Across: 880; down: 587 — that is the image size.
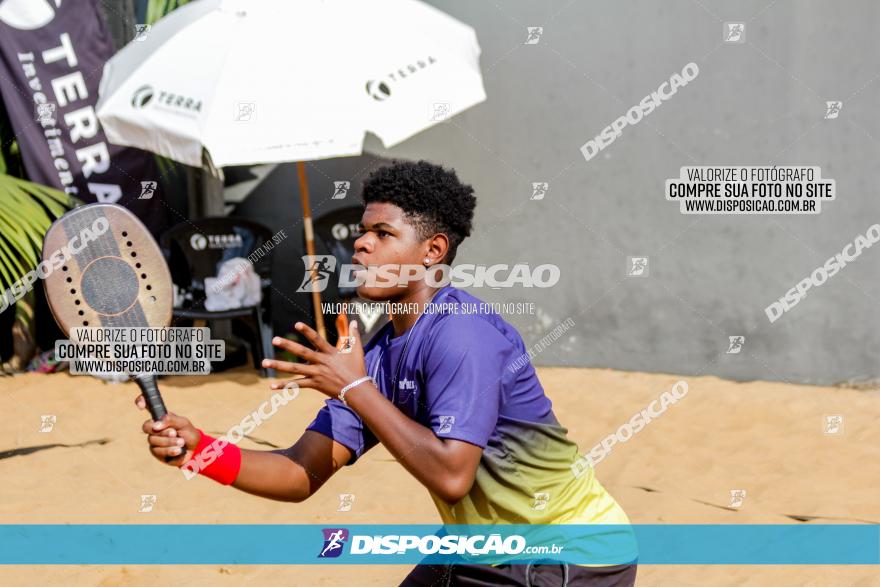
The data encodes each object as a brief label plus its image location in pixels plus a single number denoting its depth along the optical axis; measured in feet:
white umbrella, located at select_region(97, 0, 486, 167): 19.86
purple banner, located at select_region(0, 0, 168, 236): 24.47
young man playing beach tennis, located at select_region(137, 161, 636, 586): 7.75
